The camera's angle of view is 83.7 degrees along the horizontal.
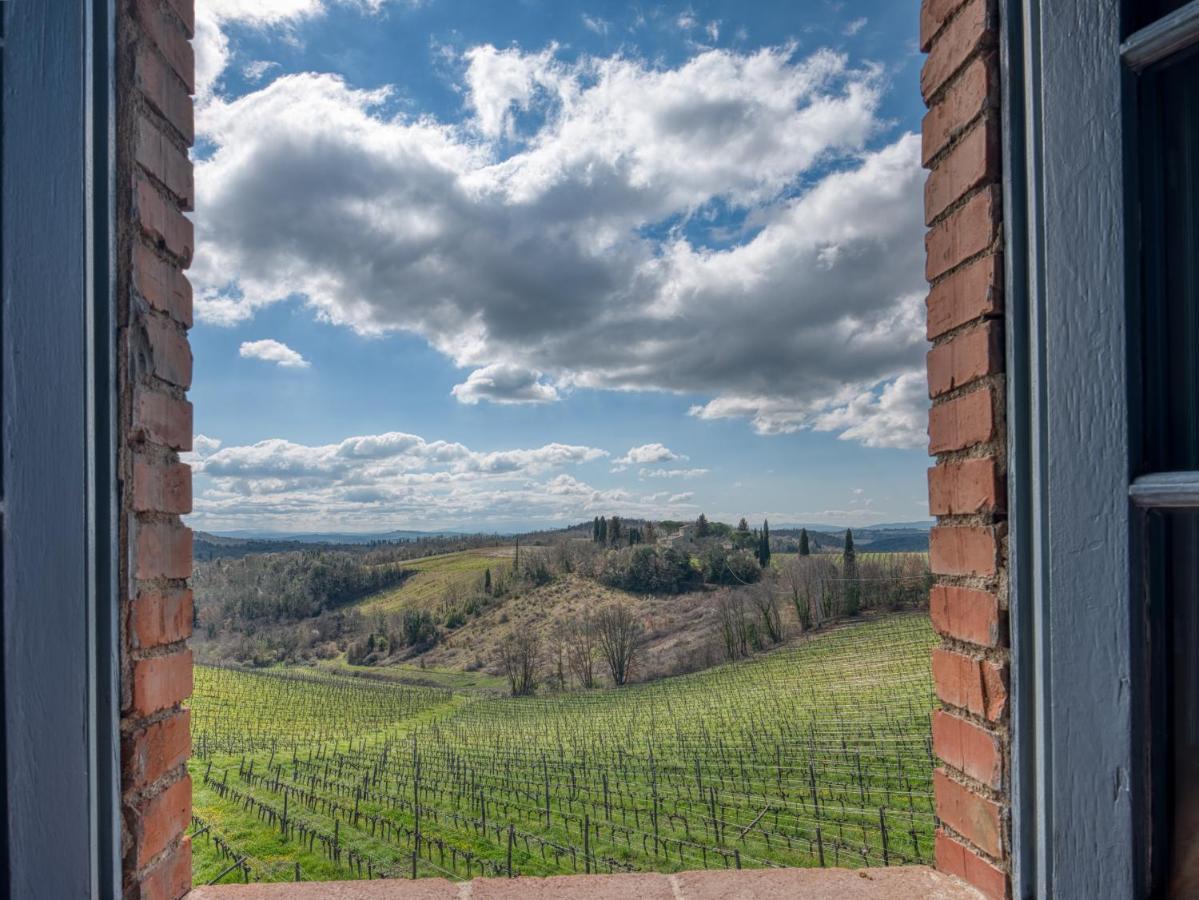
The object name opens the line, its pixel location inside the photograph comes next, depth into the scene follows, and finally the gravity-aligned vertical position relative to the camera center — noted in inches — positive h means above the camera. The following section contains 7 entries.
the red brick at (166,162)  35.9 +18.0
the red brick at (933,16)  36.9 +25.7
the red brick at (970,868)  33.8 -21.8
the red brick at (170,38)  36.3 +25.2
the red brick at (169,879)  34.1 -22.0
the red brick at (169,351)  36.4 +7.3
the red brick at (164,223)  35.7 +14.5
